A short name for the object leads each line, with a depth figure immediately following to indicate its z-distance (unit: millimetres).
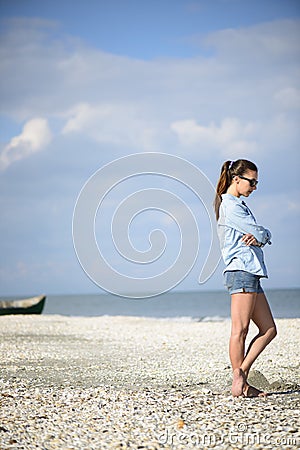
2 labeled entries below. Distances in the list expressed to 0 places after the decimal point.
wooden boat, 48884
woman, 11336
